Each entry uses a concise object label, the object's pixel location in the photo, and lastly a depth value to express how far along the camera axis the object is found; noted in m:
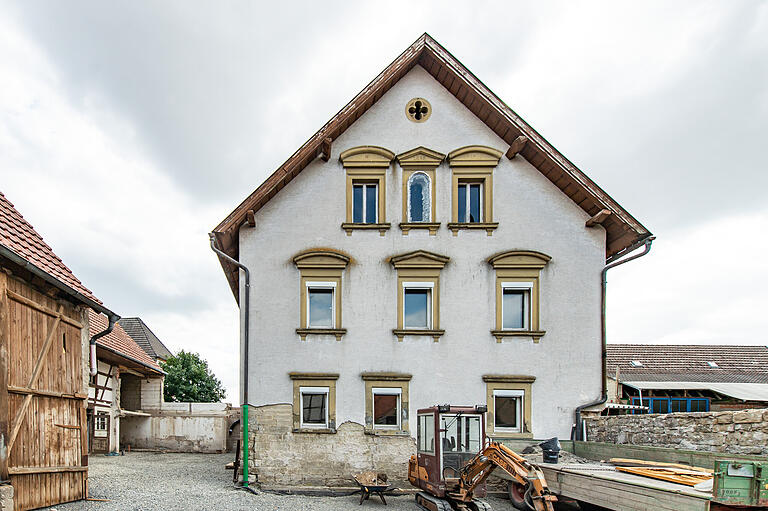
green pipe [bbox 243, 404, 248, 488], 13.54
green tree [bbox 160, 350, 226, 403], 40.25
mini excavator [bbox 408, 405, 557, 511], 10.06
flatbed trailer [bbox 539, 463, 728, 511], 6.82
